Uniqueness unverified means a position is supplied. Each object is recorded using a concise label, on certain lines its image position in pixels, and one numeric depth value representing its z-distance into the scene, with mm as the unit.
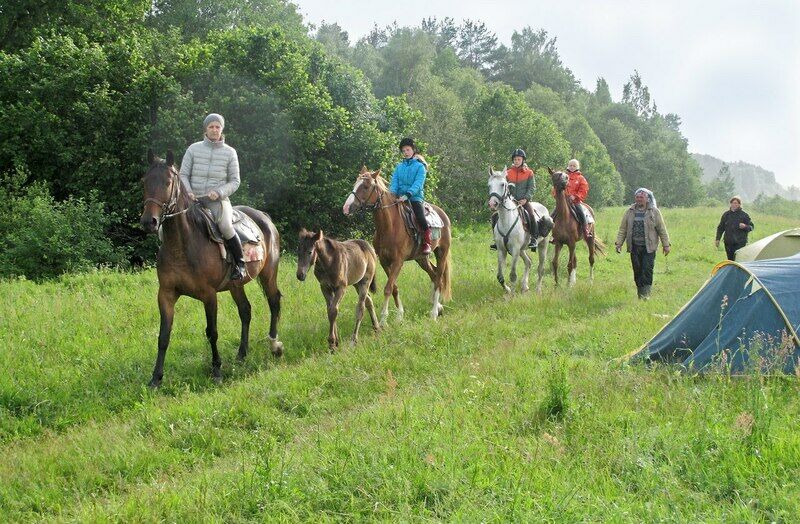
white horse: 13250
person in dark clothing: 15562
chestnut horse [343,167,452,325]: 10000
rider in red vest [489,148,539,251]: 13969
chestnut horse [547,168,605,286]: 14875
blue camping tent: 6535
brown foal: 8672
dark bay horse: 7179
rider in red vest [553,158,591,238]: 15438
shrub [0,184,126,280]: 14750
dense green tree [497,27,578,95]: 79062
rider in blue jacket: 10953
